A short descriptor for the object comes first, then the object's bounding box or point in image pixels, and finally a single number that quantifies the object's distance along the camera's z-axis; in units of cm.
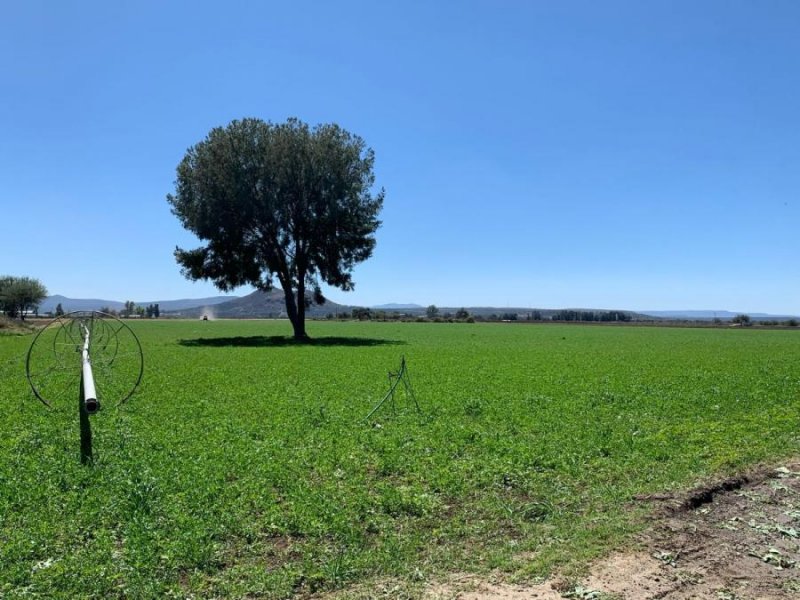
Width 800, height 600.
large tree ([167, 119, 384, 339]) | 4253
